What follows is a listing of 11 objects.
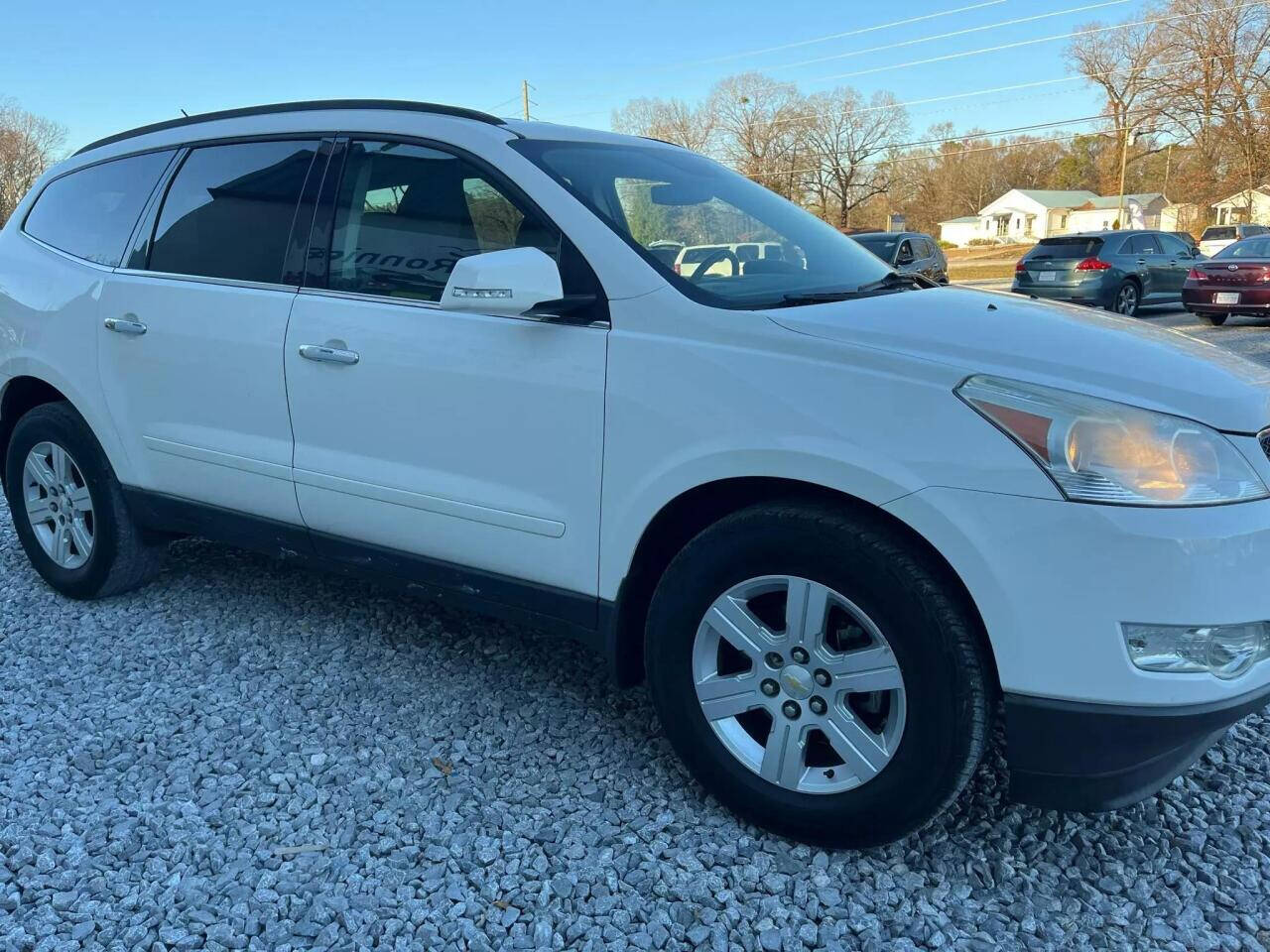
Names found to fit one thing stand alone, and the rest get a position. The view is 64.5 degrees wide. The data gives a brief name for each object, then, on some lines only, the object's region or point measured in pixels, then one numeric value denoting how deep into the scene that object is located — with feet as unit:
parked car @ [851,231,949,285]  51.74
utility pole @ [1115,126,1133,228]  169.80
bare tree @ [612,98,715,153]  205.46
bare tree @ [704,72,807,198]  207.72
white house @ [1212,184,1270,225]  176.27
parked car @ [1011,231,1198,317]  51.83
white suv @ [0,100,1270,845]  6.76
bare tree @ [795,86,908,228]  213.25
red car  44.83
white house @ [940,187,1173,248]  246.68
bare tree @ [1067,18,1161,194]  178.19
